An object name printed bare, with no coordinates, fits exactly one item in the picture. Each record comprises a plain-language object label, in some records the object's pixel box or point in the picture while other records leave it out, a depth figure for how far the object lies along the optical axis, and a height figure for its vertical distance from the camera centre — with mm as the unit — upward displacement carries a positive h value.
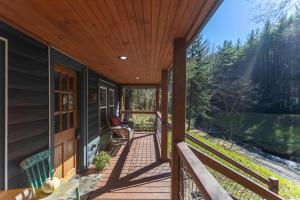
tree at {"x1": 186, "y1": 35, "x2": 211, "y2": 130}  11163 +828
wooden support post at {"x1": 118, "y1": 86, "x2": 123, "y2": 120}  5844 +87
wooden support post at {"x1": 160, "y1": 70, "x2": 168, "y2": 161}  2977 -313
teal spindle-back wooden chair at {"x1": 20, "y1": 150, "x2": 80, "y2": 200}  1219 -825
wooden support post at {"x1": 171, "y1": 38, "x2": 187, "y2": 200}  1563 +23
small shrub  2580 -1159
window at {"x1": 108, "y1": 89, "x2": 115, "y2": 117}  4658 -34
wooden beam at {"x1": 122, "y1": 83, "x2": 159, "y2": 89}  5955 +649
